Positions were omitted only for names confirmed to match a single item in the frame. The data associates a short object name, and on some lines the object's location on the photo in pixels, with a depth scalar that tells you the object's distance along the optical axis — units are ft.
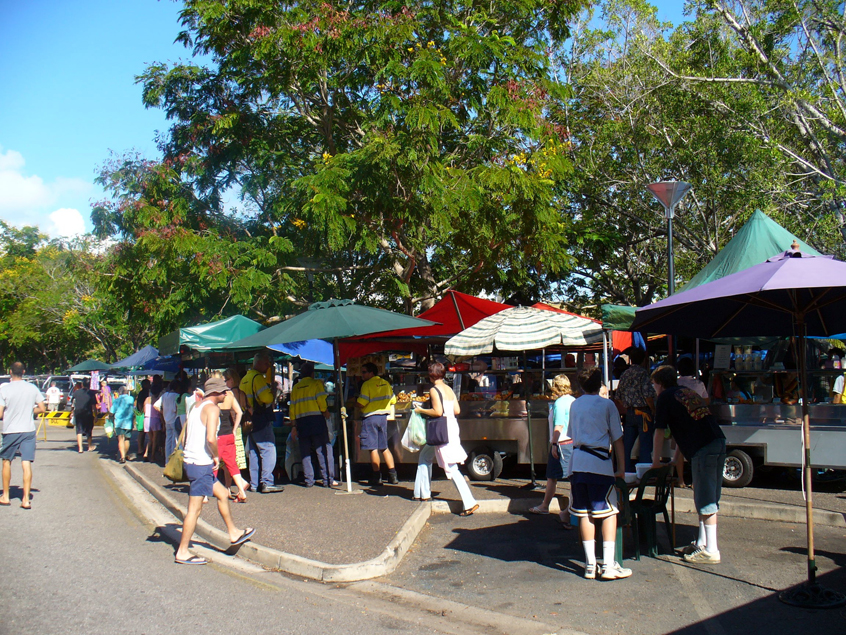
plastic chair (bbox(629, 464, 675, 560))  20.76
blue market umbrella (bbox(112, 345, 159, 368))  57.88
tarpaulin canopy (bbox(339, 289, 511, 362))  42.32
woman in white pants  27.17
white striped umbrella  31.42
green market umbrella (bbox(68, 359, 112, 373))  81.67
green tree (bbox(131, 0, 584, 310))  47.16
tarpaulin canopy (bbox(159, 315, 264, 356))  40.16
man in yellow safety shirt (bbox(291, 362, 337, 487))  32.86
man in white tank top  21.88
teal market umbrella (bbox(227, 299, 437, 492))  29.53
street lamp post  33.94
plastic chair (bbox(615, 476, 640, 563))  19.61
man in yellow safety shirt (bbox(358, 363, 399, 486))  33.24
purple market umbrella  16.51
